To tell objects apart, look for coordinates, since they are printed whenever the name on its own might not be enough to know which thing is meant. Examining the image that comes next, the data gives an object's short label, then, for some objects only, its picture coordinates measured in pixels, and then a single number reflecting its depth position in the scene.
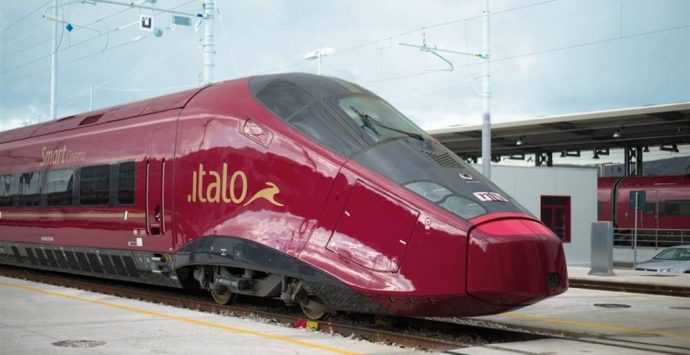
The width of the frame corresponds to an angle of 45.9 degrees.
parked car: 23.98
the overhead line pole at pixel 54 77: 36.56
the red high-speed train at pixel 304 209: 8.56
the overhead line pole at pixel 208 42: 21.83
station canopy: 27.45
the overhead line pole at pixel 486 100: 22.35
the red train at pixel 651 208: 37.75
